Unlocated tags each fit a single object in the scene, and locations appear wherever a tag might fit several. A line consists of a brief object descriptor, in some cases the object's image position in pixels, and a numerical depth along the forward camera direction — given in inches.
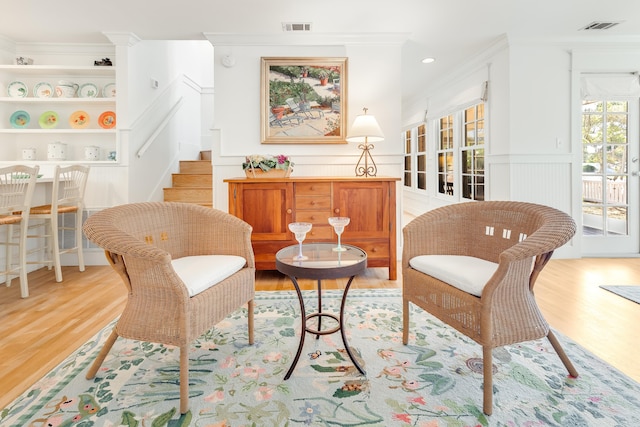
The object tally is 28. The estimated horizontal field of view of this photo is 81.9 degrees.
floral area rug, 54.5
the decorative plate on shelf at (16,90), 158.1
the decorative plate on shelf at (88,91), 162.2
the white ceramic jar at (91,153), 159.0
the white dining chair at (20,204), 109.0
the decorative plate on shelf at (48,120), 161.9
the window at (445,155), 238.1
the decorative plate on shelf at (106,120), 162.1
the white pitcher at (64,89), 158.2
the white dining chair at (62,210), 129.0
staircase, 181.3
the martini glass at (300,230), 76.5
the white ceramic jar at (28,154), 159.0
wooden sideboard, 129.9
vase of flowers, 136.0
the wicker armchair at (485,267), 56.2
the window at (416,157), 288.4
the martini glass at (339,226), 80.0
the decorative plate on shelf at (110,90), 160.4
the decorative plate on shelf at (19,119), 160.9
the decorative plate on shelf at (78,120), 162.7
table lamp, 134.4
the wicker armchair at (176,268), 57.4
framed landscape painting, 153.2
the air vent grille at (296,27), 140.8
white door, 163.6
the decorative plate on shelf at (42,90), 160.2
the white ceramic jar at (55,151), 159.2
